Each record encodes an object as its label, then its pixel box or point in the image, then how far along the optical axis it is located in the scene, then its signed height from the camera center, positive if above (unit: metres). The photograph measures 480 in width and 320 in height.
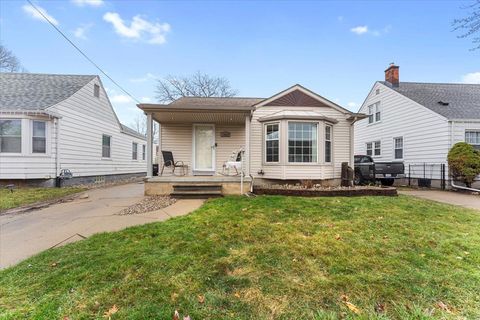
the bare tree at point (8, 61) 24.28 +9.93
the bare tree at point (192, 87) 31.30 +9.39
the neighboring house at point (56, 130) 9.98 +1.43
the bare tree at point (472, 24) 5.97 +3.38
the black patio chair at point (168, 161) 9.52 -0.03
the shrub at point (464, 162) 10.46 -0.08
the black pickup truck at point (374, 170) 11.97 -0.50
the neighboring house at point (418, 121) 11.77 +2.11
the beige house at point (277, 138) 9.81 +0.92
